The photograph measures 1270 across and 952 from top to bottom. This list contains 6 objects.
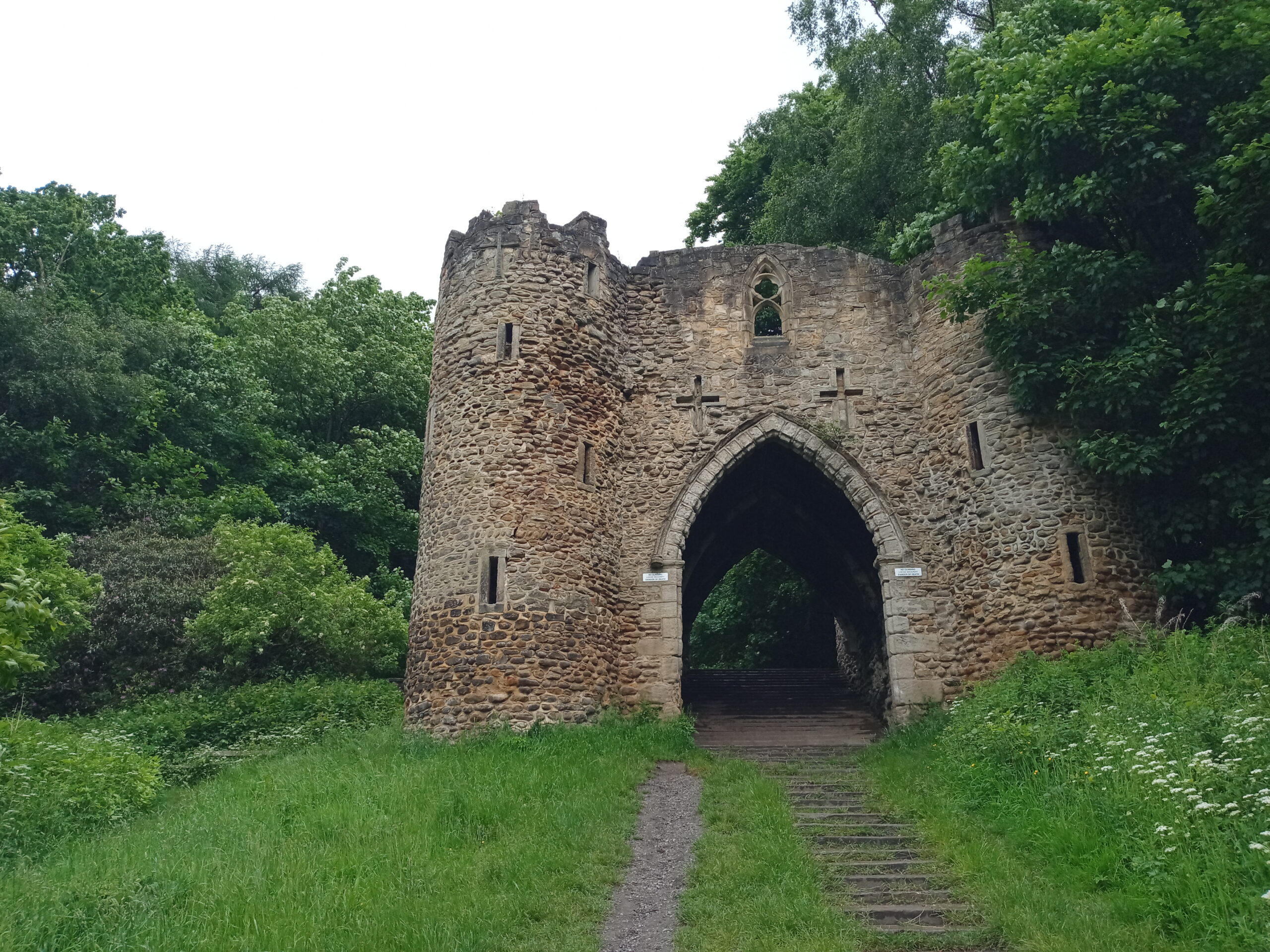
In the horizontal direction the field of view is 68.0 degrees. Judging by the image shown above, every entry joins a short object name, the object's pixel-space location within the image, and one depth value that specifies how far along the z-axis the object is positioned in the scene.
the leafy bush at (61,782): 8.45
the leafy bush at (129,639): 15.51
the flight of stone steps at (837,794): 6.60
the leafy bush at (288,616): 15.62
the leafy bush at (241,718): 13.18
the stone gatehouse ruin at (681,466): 12.61
